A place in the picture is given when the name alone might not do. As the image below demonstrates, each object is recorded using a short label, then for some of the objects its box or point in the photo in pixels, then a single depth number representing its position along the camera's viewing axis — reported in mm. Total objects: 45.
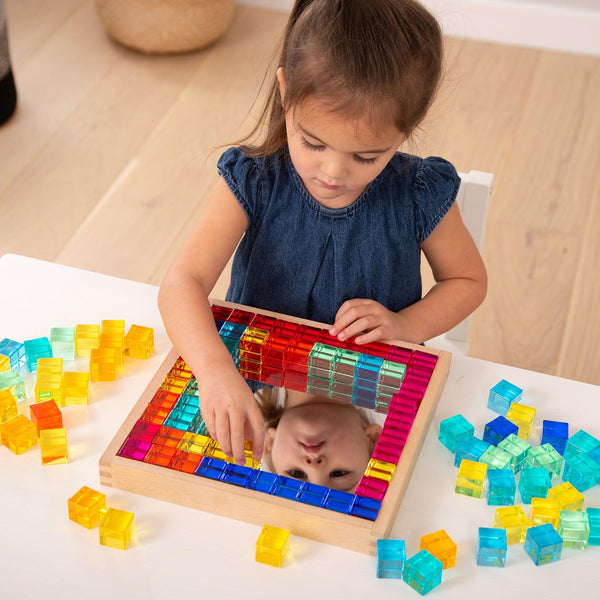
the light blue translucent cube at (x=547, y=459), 1431
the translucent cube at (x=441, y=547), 1326
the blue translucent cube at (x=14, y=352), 1517
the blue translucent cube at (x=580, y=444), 1448
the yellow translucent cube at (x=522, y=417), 1477
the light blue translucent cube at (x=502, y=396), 1502
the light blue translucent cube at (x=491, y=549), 1328
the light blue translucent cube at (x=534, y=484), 1403
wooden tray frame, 1330
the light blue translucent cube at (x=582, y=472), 1419
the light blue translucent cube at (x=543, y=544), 1328
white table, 1298
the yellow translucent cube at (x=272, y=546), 1314
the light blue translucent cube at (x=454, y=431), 1446
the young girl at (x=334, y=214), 1456
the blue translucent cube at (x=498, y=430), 1464
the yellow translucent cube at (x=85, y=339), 1548
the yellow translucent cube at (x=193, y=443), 1408
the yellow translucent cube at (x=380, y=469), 1382
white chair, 1811
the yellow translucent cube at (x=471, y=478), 1402
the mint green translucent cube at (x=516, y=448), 1433
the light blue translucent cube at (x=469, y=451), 1437
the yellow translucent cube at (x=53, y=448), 1406
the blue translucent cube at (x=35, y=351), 1529
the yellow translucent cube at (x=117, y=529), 1319
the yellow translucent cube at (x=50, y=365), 1507
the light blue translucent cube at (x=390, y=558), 1307
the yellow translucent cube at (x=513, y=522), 1358
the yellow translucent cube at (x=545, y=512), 1372
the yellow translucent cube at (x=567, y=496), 1391
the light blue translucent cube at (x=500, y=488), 1396
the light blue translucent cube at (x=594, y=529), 1356
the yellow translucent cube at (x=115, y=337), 1536
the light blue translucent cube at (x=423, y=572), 1296
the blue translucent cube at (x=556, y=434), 1460
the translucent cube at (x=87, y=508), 1339
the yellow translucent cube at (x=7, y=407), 1454
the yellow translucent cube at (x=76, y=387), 1477
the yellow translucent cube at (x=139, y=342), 1542
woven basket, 3533
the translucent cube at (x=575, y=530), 1354
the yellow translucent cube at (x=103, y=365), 1510
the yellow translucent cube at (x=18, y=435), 1414
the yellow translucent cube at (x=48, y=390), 1488
